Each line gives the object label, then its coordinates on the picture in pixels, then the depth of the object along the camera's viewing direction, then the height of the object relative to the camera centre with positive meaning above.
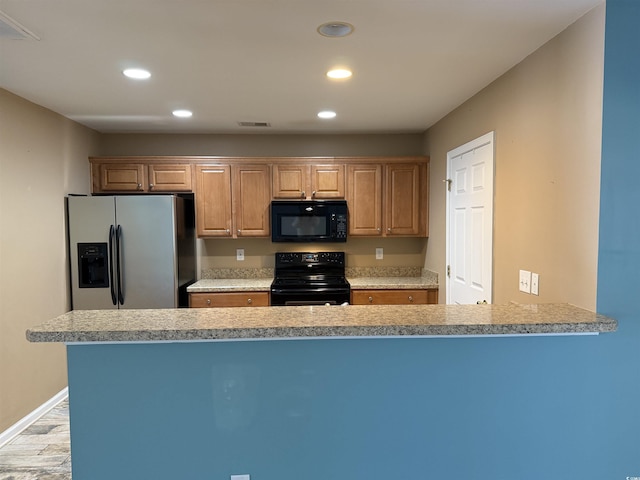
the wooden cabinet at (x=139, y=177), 3.74 +0.44
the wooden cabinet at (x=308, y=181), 3.84 +0.41
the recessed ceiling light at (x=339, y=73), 2.32 +0.92
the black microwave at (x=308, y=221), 3.79 +0.01
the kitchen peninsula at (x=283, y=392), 1.54 -0.70
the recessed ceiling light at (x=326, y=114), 3.25 +0.93
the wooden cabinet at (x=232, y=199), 3.80 +0.23
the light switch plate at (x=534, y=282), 2.02 -0.33
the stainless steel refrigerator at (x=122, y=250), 3.33 -0.24
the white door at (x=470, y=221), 2.57 +0.00
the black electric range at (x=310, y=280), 3.63 -0.59
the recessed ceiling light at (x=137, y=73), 2.29 +0.91
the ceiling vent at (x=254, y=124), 3.60 +0.93
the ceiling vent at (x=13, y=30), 1.71 +0.91
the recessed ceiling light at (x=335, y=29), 1.78 +0.91
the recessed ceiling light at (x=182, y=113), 3.18 +0.92
